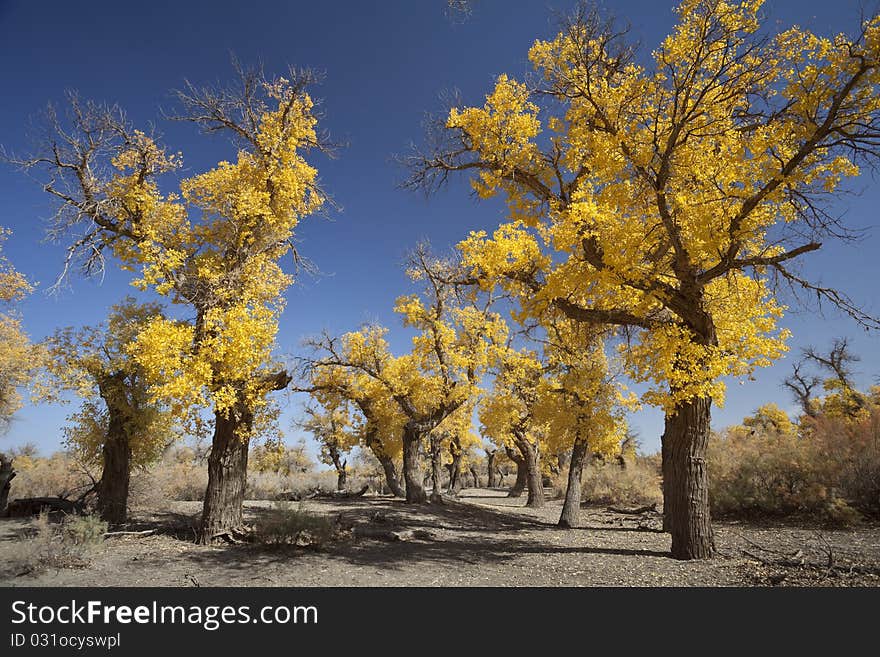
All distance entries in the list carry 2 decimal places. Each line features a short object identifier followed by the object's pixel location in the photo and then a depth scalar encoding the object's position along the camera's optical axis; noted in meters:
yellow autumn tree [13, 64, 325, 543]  8.43
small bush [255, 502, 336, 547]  9.05
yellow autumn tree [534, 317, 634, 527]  13.68
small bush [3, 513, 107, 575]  7.07
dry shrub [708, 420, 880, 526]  11.01
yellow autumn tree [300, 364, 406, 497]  19.06
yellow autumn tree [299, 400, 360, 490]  27.27
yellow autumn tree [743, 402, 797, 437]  36.88
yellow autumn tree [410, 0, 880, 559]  6.18
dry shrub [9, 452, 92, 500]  18.66
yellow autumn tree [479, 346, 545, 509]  17.80
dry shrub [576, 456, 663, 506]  21.89
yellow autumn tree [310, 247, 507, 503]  17.08
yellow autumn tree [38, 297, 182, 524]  11.89
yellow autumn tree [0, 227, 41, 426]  17.28
